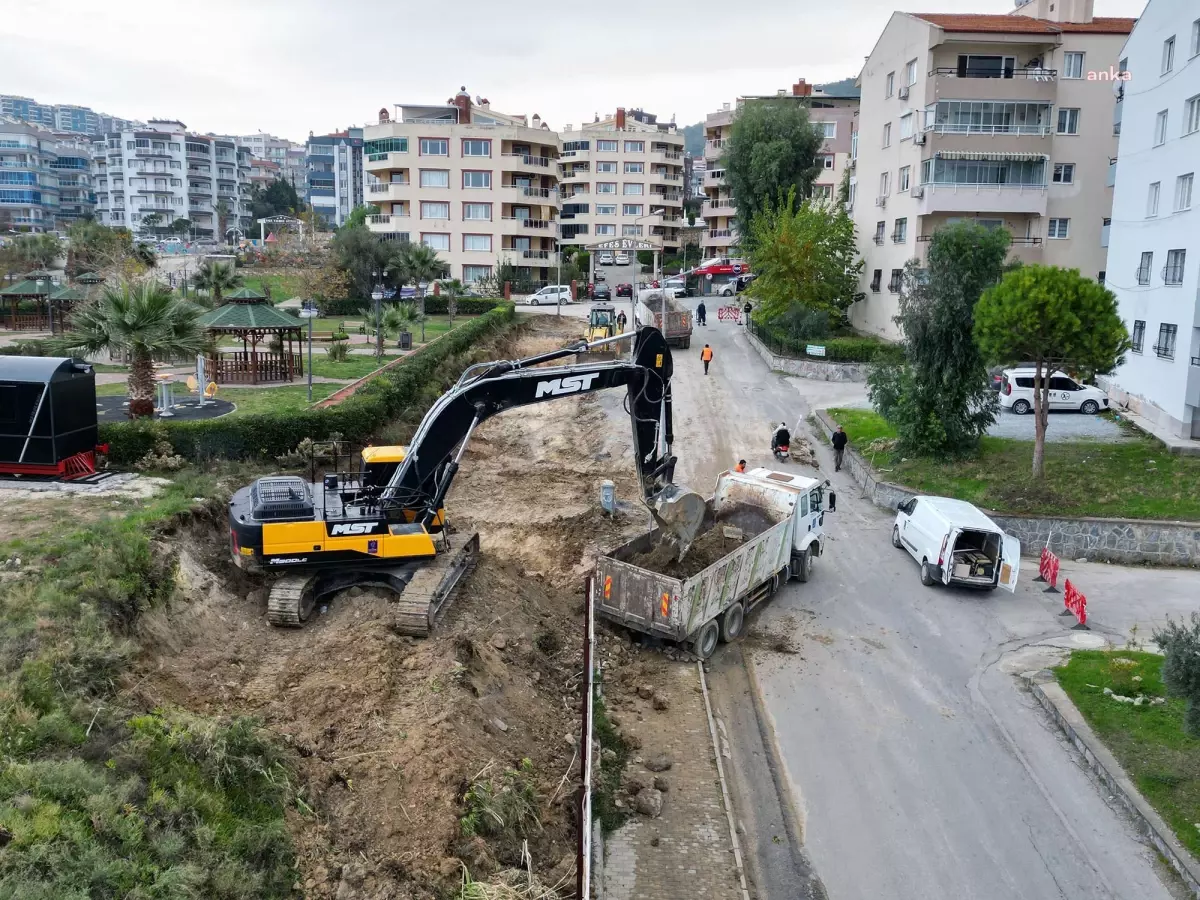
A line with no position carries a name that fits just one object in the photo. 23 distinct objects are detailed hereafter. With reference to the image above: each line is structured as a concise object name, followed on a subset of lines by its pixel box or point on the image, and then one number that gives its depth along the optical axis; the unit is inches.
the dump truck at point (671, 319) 1813.5
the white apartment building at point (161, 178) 4926.2
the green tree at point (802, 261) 1802.4
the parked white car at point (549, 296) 2645.2
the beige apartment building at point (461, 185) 2866.6
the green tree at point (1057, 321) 895.7
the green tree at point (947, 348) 1036.5
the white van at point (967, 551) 795.4
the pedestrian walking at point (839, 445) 1140.5
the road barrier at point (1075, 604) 757.9
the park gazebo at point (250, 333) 1232.2
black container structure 738.8
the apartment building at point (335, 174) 6599.4
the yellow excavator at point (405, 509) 592.7
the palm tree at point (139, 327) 882.8
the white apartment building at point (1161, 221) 1125.1
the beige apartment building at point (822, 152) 3265.3
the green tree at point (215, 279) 1972.2
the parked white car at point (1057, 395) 1317.7
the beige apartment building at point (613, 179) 3759.8
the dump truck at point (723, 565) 633.0
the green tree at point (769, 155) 2293.3
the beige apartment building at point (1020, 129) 1609.3
